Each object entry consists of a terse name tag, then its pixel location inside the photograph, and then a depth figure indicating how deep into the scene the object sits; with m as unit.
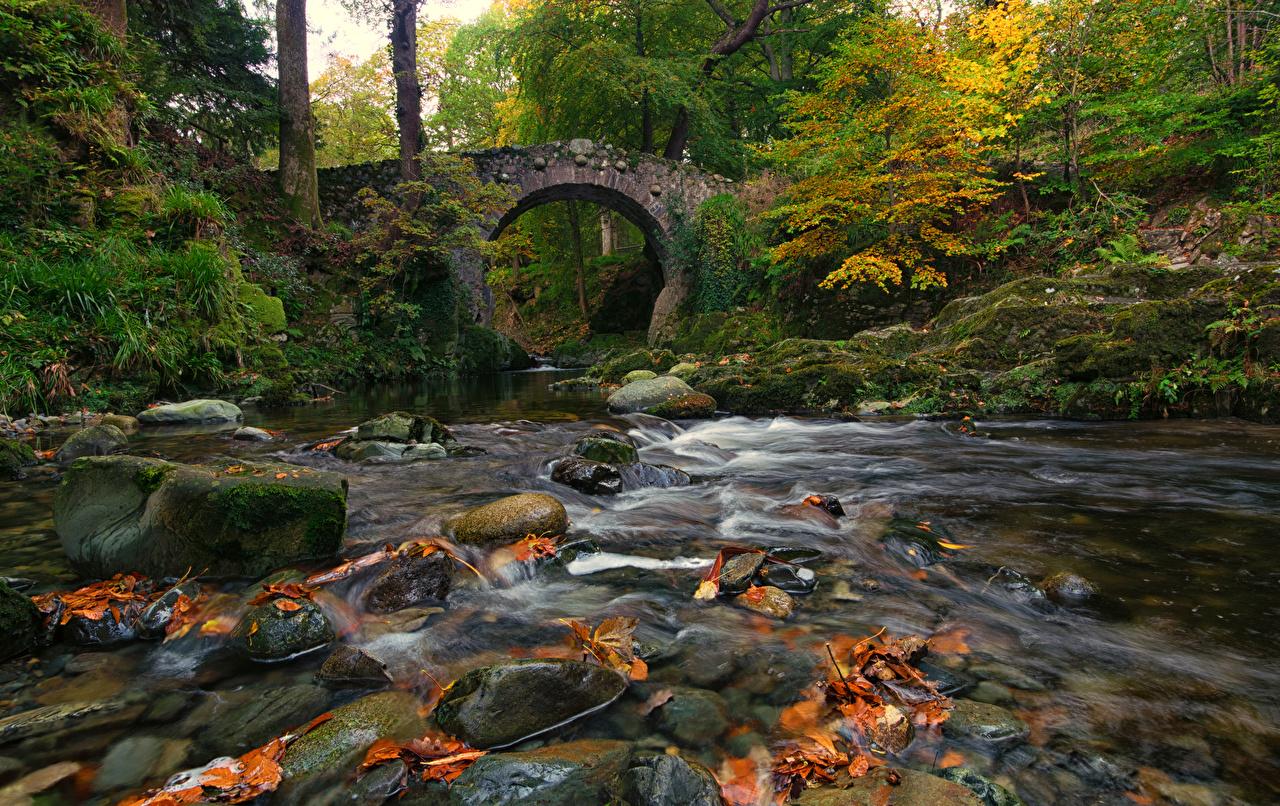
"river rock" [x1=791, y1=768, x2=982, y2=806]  1.27
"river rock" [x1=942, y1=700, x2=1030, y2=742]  1.55
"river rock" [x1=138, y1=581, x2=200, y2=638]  2.15
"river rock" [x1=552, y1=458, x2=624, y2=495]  4.24
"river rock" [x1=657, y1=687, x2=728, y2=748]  1.61
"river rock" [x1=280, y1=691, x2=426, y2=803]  1.43
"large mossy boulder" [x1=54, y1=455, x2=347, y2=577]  2.51
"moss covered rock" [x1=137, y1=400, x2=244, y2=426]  6.53
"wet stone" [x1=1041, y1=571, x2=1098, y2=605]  2.36
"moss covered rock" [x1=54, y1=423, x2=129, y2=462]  4.62
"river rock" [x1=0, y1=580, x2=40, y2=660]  1.94
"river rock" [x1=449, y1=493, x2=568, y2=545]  3.02
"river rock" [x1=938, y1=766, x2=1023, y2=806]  1.32
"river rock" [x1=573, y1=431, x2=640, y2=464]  4.76
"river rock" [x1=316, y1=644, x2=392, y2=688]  1.88
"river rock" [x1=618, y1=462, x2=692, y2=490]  4.42
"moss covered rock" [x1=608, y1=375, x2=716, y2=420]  7.78
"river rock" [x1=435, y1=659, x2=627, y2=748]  1.59
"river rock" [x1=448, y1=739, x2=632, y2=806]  1.32
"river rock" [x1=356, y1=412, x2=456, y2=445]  5.59
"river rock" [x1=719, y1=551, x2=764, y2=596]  2.51
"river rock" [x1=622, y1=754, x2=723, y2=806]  1.28
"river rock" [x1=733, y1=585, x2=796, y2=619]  2.31
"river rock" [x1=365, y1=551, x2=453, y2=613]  2.42
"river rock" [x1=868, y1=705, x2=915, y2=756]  1.52
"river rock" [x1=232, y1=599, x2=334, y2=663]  2.03
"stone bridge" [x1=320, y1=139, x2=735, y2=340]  14.96
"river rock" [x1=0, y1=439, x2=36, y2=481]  4.09
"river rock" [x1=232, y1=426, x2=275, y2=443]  5.80
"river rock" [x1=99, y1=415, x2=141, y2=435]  5.86
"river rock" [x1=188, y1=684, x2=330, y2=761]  1.59
